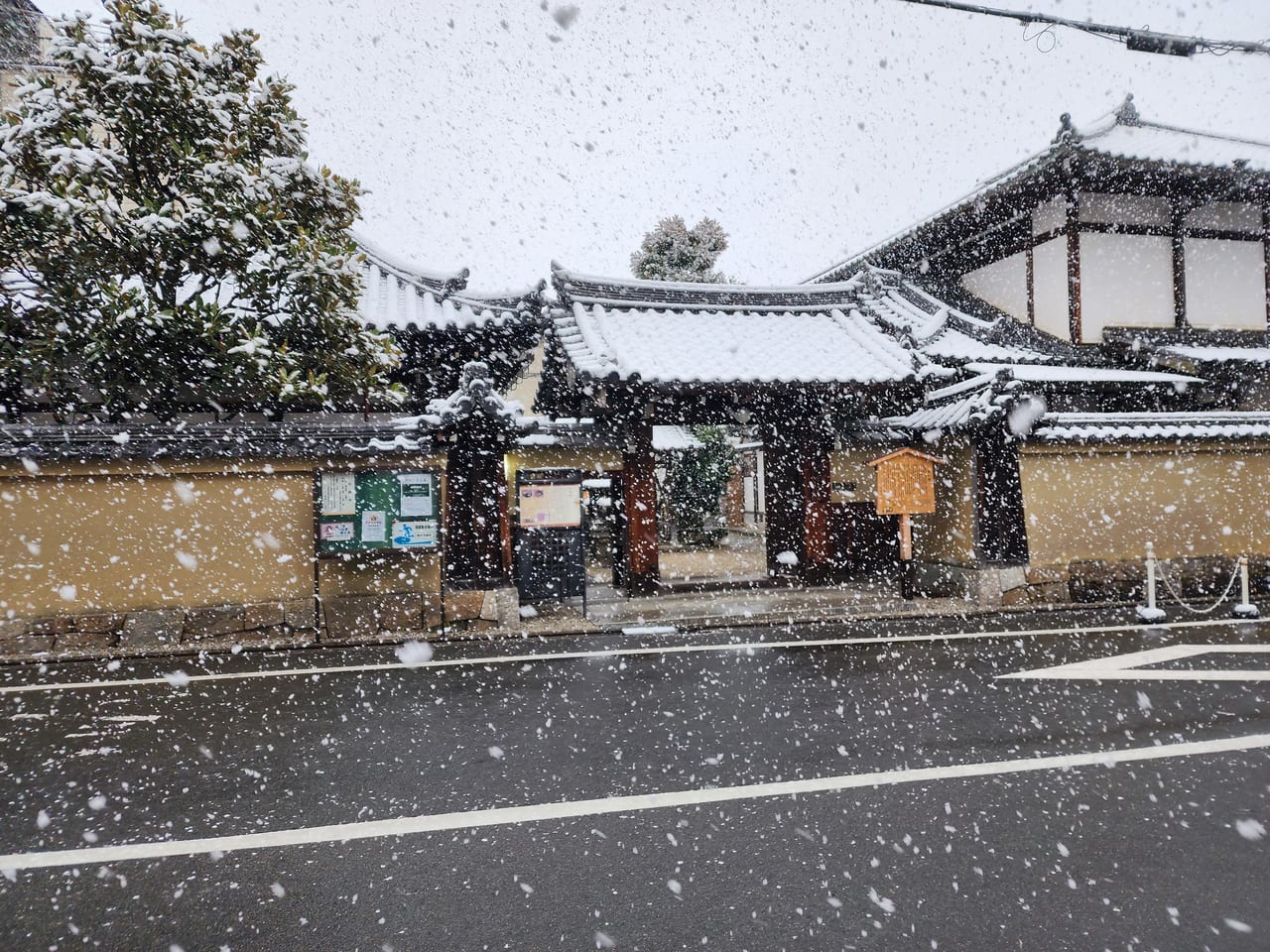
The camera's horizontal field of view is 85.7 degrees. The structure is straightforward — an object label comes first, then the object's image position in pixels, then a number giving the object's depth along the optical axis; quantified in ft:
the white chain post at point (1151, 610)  29.81
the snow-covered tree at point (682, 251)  74.43
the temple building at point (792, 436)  28.22
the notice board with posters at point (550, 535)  32.37
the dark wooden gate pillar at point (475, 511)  31.35
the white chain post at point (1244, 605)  29.48
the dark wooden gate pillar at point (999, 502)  34.68
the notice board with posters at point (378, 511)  28.96
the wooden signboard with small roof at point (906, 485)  34.76
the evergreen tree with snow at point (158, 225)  23.09
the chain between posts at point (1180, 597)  31.16
